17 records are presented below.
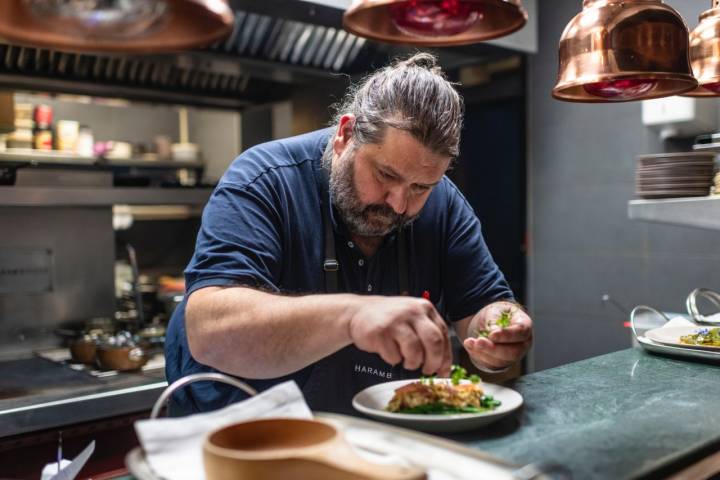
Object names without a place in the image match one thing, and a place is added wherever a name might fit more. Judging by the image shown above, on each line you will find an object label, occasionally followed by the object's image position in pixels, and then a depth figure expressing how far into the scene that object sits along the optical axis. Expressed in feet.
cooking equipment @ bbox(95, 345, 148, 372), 10.00
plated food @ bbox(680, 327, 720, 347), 7.15
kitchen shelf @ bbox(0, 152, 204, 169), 16.28
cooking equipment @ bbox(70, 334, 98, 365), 10.49
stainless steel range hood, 12.46
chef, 5.07
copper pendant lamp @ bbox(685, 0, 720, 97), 6.94
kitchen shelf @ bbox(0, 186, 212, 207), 11.23
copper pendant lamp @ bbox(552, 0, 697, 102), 5.68
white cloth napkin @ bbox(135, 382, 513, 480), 3.26
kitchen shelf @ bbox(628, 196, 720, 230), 10.11
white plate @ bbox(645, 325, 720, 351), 7.07
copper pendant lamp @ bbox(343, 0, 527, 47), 4.34
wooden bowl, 2.99
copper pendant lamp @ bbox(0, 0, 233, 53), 3.51
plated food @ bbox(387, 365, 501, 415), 4.67
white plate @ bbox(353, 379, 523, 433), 4.37
